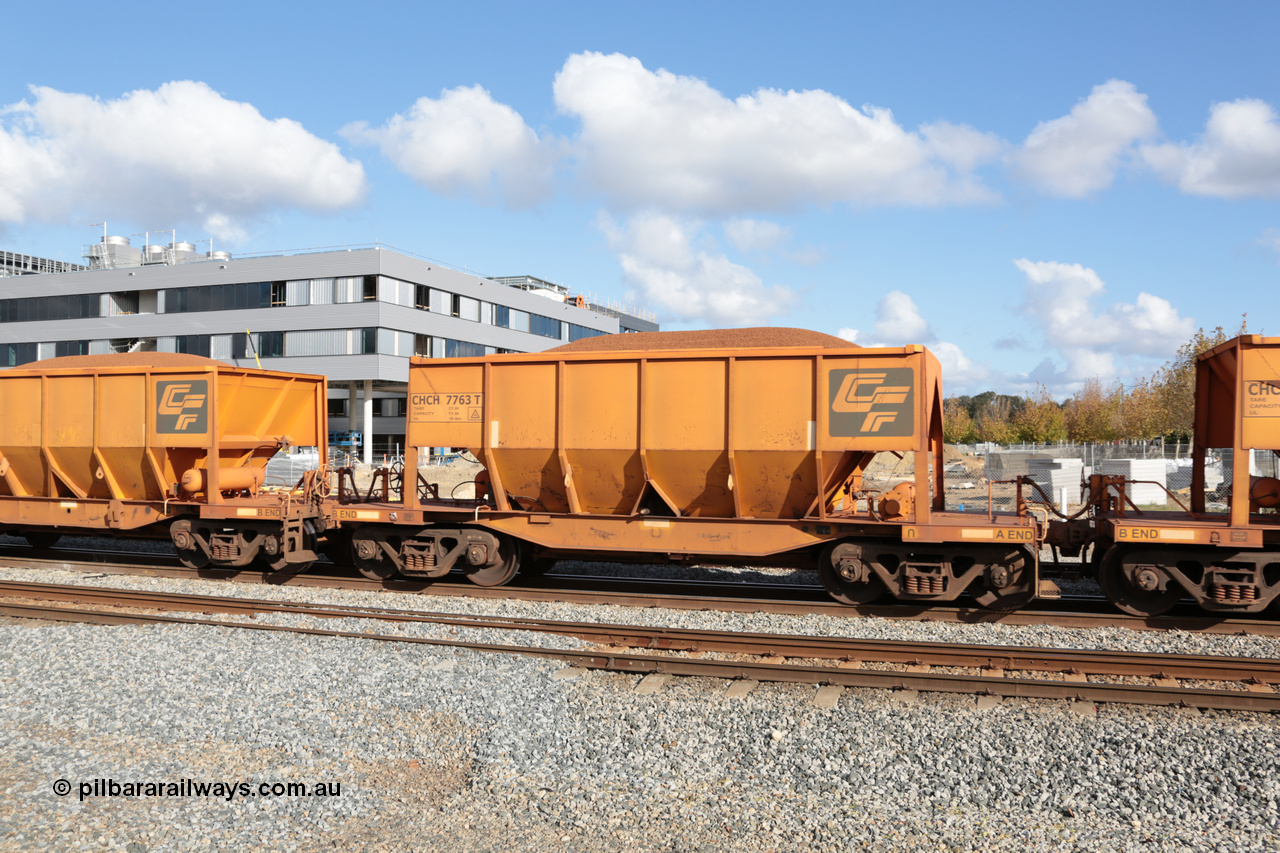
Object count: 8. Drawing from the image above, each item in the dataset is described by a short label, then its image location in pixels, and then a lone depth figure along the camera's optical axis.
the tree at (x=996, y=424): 71.38
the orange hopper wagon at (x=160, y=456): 12.71
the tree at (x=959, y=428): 76.19
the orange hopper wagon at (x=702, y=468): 9.86
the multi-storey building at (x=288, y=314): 45.81
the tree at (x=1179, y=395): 41.47
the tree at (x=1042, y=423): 63.84
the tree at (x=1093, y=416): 59.09
